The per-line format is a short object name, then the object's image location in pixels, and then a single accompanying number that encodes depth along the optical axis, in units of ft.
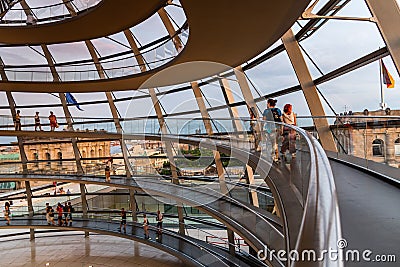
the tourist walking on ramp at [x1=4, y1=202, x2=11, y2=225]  75.66
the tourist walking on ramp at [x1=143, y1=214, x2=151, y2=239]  69.55
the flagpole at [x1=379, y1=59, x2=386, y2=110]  34.51
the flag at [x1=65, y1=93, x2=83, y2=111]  79.56
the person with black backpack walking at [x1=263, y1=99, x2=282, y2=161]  27.84
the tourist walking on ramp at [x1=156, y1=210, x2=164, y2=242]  70.30
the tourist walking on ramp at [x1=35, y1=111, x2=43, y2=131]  75.25
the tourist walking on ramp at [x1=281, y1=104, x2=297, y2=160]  22.45
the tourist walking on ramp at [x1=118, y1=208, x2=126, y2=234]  73.54
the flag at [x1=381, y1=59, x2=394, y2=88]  32.81
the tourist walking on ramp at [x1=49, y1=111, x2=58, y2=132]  74.59
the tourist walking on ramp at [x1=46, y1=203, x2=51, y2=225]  75.05
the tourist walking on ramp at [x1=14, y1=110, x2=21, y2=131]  74.13
